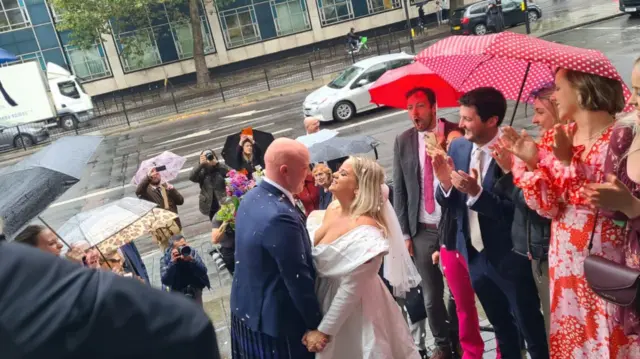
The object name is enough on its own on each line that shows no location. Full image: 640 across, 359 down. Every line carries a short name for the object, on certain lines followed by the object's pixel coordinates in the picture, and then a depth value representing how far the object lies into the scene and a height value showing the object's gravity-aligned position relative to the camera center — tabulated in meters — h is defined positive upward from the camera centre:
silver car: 16.25 -1.52
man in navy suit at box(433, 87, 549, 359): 3.40 -1.37
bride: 3.15 -1.36
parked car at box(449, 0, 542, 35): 26.95 -0.45
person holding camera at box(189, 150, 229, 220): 6.89 -1.35
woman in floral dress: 2.64 -1.04
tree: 27.56 +4.16
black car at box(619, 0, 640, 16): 21.80 -1.22
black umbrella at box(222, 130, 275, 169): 6.95 -1.04
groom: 2.96 -1.14
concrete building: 32.97 +2.39
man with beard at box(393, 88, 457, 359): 4.11 -1.35
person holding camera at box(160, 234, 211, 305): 4.47 -1.56
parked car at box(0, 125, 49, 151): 23.52 -0.82
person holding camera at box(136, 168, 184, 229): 6.80 -1.32
